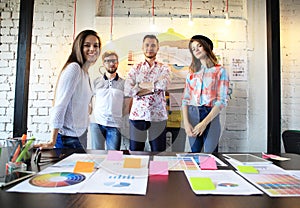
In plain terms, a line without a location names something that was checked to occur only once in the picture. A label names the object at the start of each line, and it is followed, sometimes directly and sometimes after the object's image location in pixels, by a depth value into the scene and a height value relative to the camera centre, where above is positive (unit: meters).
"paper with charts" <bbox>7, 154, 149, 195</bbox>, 0.61 -0.18
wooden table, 0.52 -0.19
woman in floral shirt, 1.98 +0.14
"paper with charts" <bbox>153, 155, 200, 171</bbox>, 0.87 -0.18
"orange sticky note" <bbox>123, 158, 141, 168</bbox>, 0.88 -0.17
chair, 1.66 -0.16
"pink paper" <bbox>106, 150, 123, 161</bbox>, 1.00 -0.17
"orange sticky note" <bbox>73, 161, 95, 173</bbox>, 0.78 -0.17
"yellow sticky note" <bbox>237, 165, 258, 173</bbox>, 0.83 -0.18
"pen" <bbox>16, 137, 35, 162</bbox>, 0.78 -0.11
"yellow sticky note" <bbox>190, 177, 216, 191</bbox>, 0.64 -0.18
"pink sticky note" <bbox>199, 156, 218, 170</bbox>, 0.86 -0.17
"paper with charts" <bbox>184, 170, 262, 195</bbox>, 0.61 -0.18
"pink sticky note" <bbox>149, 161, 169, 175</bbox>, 0.79 -0.17
